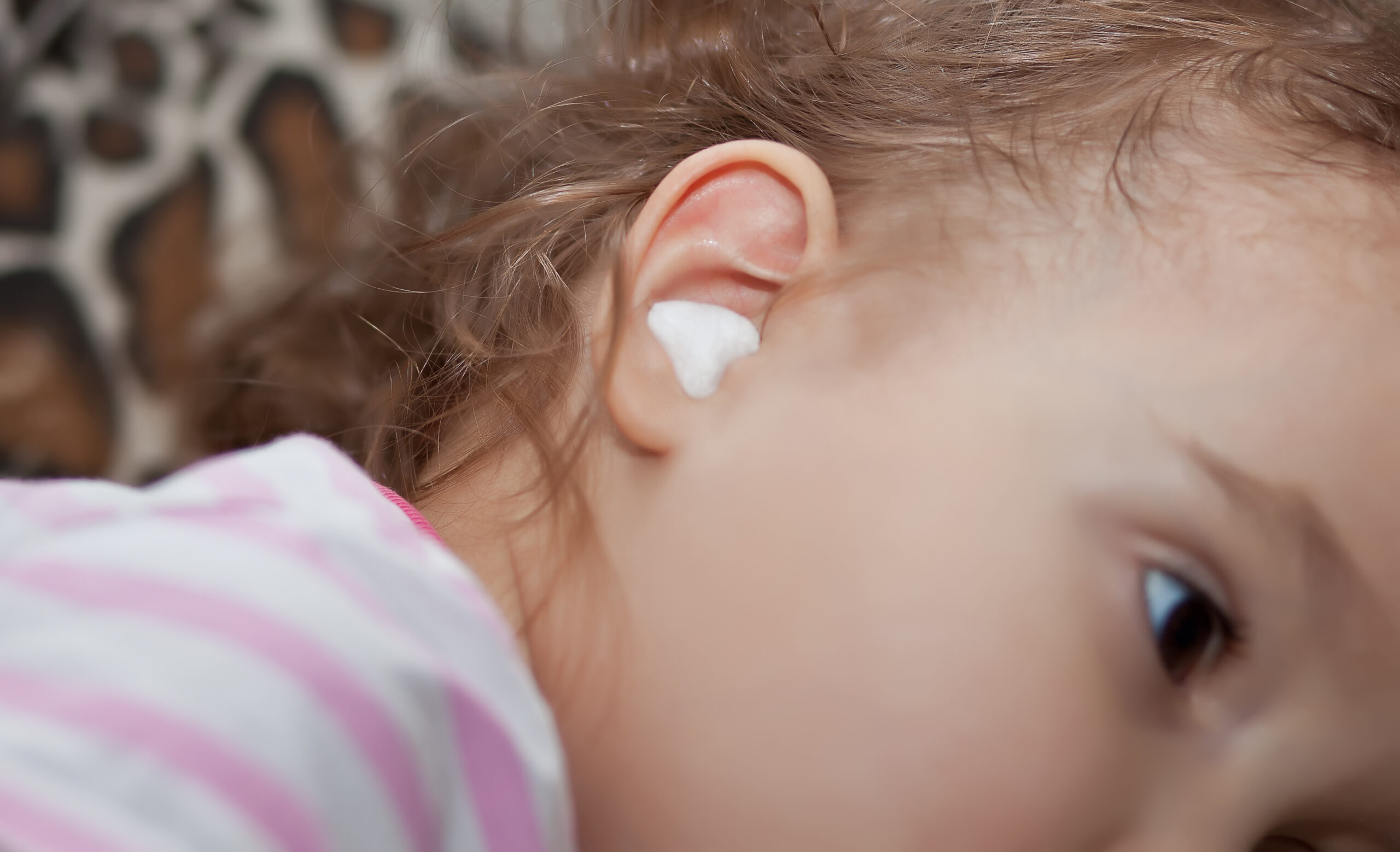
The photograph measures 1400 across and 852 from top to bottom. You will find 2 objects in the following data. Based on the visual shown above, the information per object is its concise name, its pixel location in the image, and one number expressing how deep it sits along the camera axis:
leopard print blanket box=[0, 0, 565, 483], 0.51
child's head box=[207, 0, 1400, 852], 0.40
